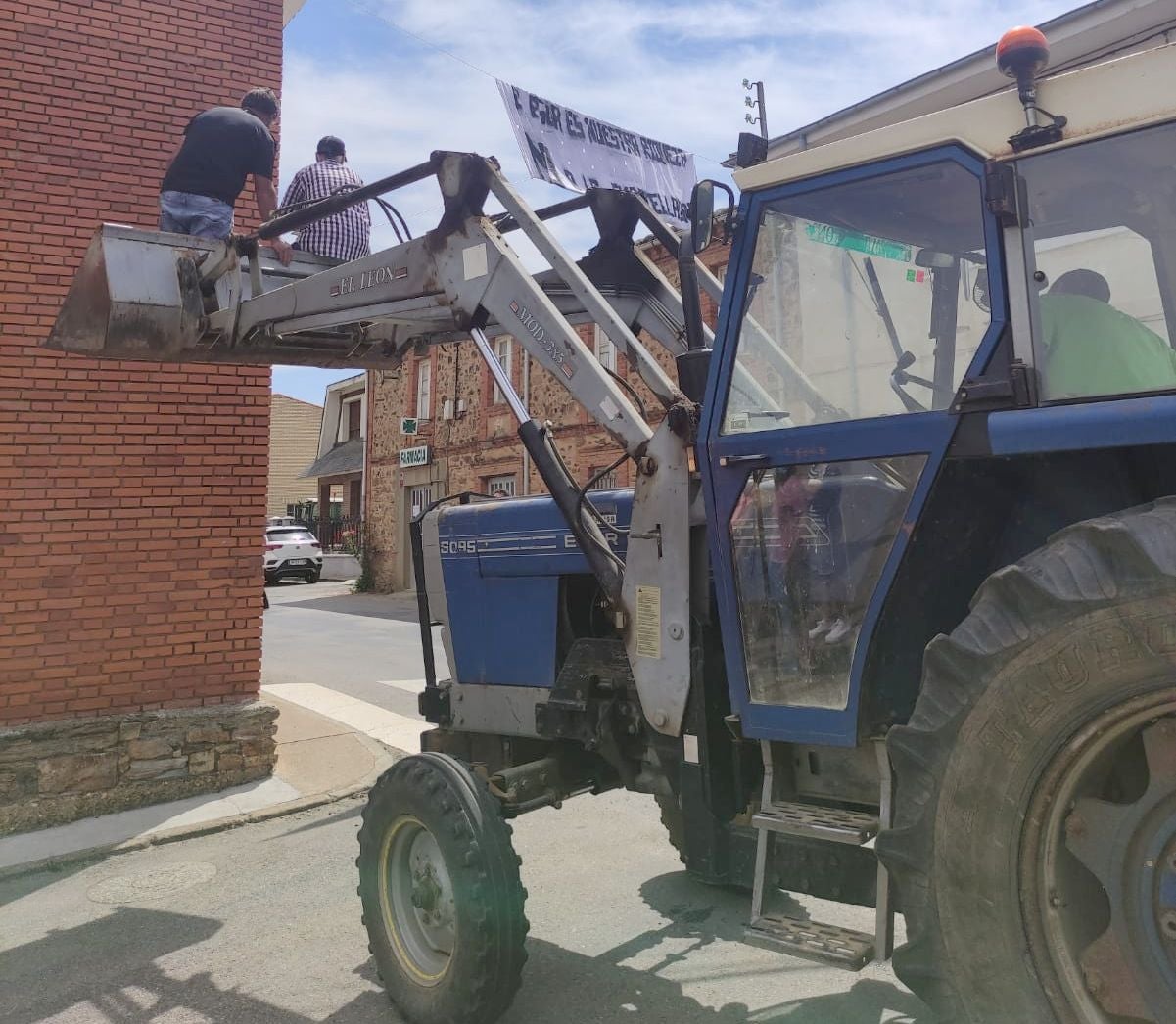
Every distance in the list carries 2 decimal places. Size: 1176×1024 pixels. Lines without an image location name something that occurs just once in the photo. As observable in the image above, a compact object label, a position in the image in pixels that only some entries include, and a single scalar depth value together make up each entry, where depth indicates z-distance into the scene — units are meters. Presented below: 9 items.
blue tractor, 1.95
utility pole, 16.88
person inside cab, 2.24
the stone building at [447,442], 18.72
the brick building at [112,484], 5.88
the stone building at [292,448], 48.94
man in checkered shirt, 4.84
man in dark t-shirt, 4.99
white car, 27.30
